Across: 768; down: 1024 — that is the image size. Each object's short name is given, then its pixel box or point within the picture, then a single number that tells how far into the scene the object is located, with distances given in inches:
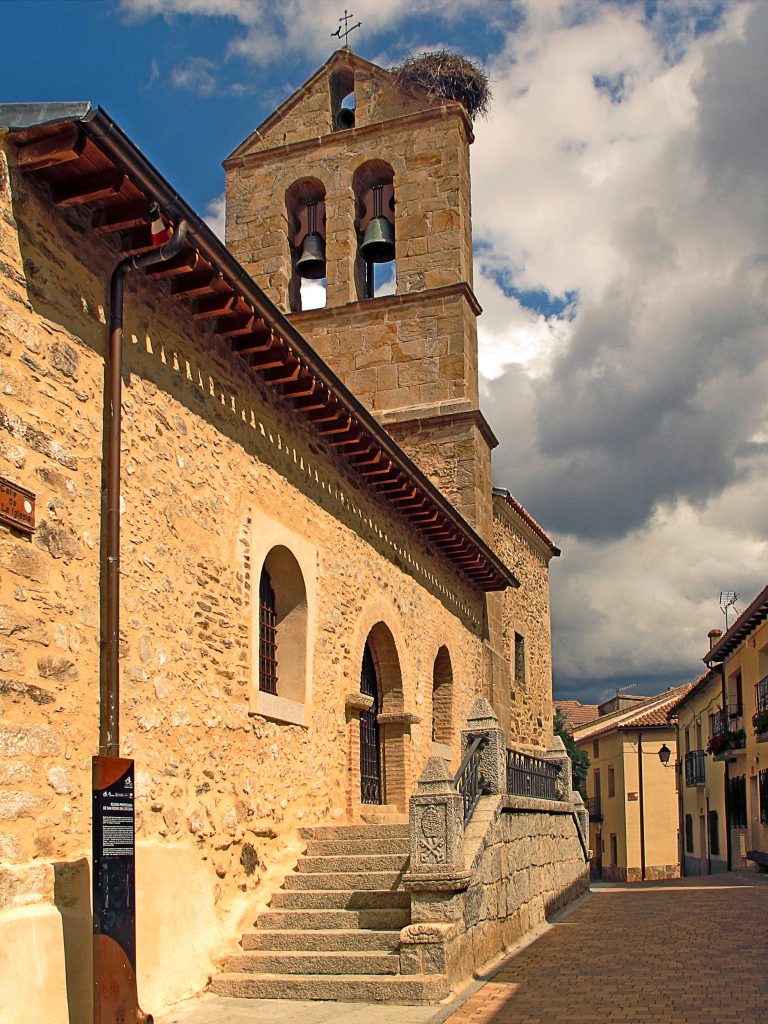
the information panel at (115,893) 261.4
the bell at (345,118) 836.0
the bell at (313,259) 771.4
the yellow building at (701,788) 1405.0
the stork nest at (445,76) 796.0
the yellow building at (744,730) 1128.8
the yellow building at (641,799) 1795.0
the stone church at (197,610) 271.0
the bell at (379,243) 771.4
